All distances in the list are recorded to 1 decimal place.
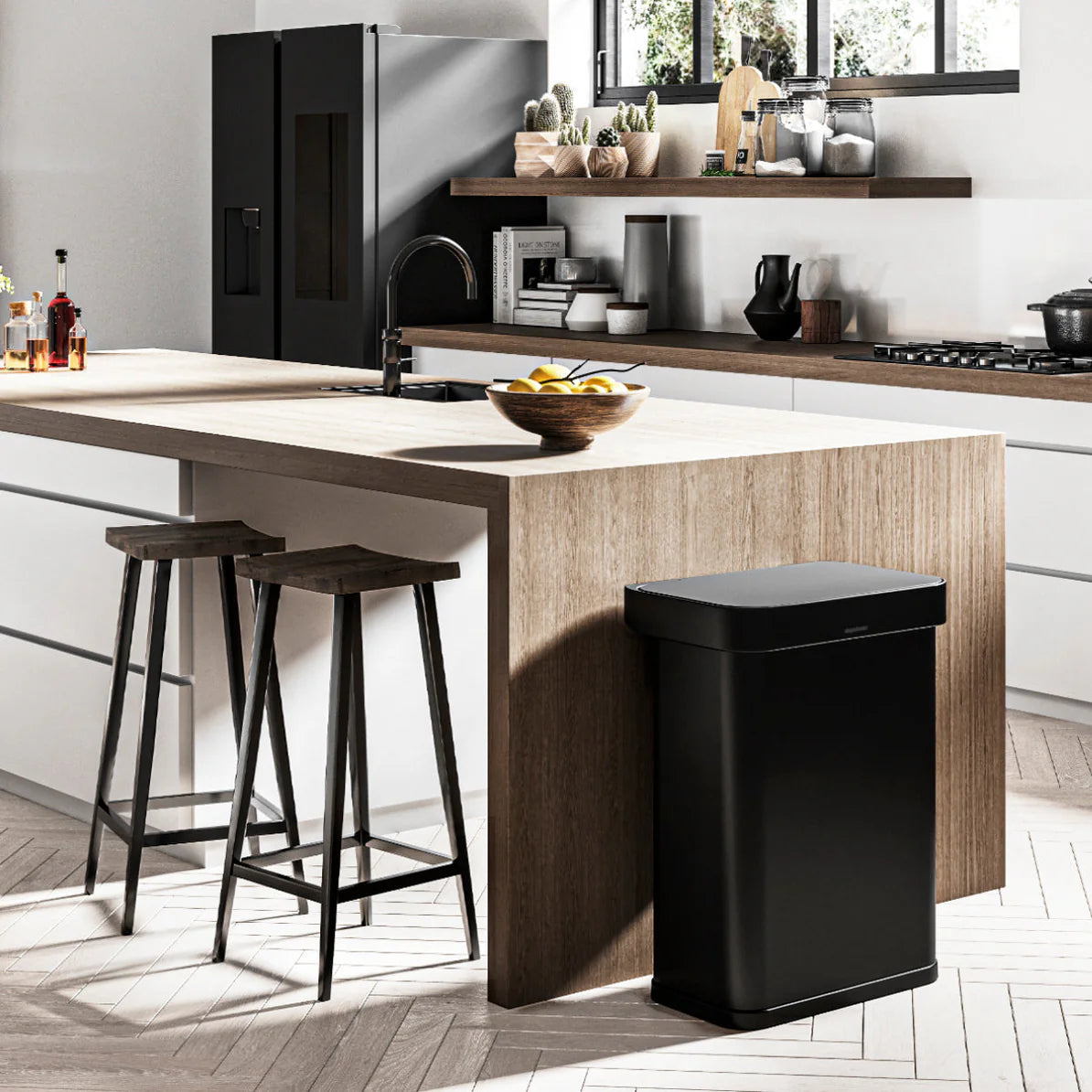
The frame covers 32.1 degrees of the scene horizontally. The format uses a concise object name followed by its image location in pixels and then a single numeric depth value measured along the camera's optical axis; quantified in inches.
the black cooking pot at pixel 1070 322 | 209.8
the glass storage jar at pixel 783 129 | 246.2
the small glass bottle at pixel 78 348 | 192.2
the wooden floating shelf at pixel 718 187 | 232.8
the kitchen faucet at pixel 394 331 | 166.7
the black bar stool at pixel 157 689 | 138.9
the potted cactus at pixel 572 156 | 272.7
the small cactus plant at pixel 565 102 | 282.7
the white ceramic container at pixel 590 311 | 273.1
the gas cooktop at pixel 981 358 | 202.4
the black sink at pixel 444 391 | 175.2
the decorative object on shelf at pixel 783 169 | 245.8
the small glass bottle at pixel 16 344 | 191.3
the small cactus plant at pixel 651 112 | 273.4
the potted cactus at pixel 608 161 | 271.3
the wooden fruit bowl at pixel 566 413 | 125.0
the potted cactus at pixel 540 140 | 279.3
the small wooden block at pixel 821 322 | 249.3
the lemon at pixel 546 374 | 131.2
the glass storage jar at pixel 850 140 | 242.8
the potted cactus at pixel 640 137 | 272.7
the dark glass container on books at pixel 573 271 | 282.4
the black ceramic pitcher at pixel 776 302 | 252.5
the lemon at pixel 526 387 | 128.3
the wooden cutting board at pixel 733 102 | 258.7
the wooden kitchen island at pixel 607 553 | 117.8
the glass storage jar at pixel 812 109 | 245.1
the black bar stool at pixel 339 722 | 123.3
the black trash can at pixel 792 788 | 114.5
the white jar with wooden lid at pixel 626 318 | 265.7
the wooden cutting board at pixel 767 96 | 249.6
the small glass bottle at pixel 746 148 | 253.9
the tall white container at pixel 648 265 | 272.5
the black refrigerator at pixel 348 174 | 272.2
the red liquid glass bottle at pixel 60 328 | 195.0
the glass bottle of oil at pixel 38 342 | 190.1
